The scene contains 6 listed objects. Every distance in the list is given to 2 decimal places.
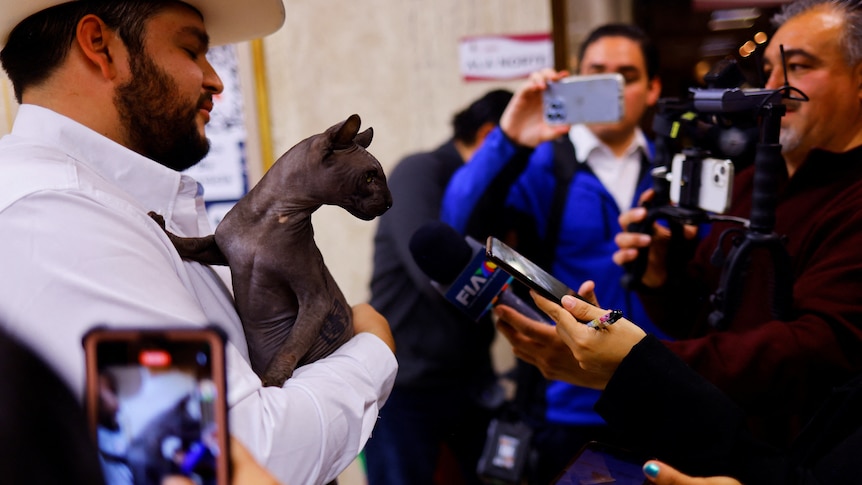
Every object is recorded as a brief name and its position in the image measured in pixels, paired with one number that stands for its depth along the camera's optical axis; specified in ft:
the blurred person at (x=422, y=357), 4.18
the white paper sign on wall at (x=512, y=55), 7.90
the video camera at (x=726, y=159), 3.85
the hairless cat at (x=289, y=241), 2.67
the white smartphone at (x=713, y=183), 4.29
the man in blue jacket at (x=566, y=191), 5.01
